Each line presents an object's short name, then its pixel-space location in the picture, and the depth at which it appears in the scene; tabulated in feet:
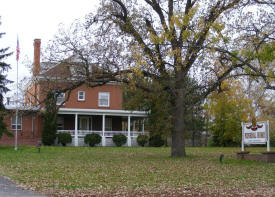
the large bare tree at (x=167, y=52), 59.17
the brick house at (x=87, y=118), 132.16
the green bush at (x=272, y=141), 154.10
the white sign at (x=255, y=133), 73.51
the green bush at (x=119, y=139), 134.41
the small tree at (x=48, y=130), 124.67
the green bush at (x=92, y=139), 130.80
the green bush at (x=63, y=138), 127.24
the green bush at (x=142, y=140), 135.40
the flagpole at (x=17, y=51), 105.91
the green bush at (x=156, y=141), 135.29
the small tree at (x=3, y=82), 107.96
